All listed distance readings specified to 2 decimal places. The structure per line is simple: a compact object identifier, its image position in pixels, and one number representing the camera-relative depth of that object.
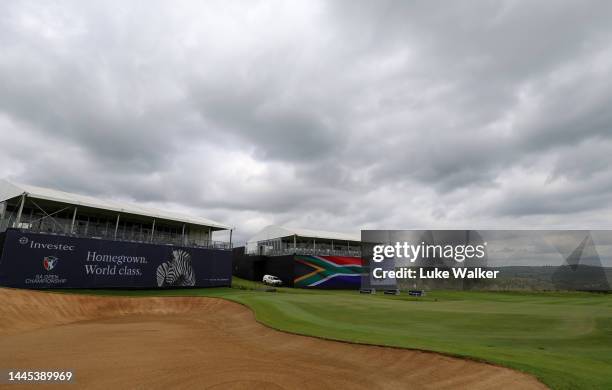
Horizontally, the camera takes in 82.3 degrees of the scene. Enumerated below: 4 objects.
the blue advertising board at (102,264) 32.78
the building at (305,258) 57.53
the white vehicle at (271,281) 56.75
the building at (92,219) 36.62
